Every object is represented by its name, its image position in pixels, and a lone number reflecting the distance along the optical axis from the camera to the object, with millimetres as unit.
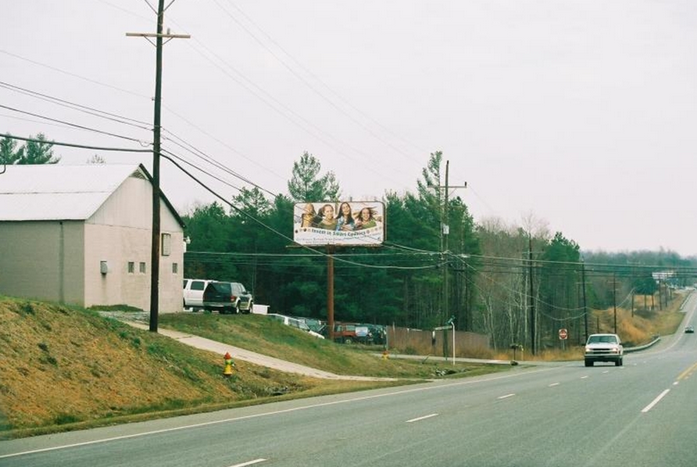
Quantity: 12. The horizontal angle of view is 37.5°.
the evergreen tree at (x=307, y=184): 104500
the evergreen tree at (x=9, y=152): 100125
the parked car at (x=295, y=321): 66062
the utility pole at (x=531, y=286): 81812
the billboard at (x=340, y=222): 68438
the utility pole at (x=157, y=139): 33594
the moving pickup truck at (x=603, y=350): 57688
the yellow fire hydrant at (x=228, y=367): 32188
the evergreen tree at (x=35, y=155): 104812
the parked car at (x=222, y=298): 51750
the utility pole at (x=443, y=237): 62153
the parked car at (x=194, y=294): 59688
